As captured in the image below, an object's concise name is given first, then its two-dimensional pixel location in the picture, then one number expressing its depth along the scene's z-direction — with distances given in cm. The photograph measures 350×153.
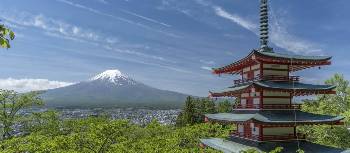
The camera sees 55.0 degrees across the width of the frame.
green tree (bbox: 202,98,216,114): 9493
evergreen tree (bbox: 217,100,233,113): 9556
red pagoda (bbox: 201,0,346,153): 2534
